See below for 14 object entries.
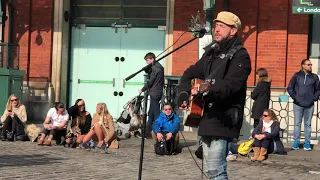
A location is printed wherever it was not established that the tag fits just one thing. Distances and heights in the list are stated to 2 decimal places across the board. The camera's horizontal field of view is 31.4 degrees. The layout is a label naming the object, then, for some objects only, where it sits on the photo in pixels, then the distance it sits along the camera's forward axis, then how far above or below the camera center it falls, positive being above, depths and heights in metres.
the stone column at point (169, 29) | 14.82 +1.30
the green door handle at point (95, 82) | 16.11 -0.15
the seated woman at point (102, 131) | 10.88 -1.04
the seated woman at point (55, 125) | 11.38 -1.01
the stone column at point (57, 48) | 15.67 +0.75
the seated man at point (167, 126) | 10.61 -0.90
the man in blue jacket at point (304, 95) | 10.97 -0.25
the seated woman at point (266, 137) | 9.92 -0.98
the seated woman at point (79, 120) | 11.23 -0.91
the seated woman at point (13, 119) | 11.90 -0.96
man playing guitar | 4.57 -0.14
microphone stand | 5.68 -0.37
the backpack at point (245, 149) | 10.08 -1.21
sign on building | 12.41 +1.67
